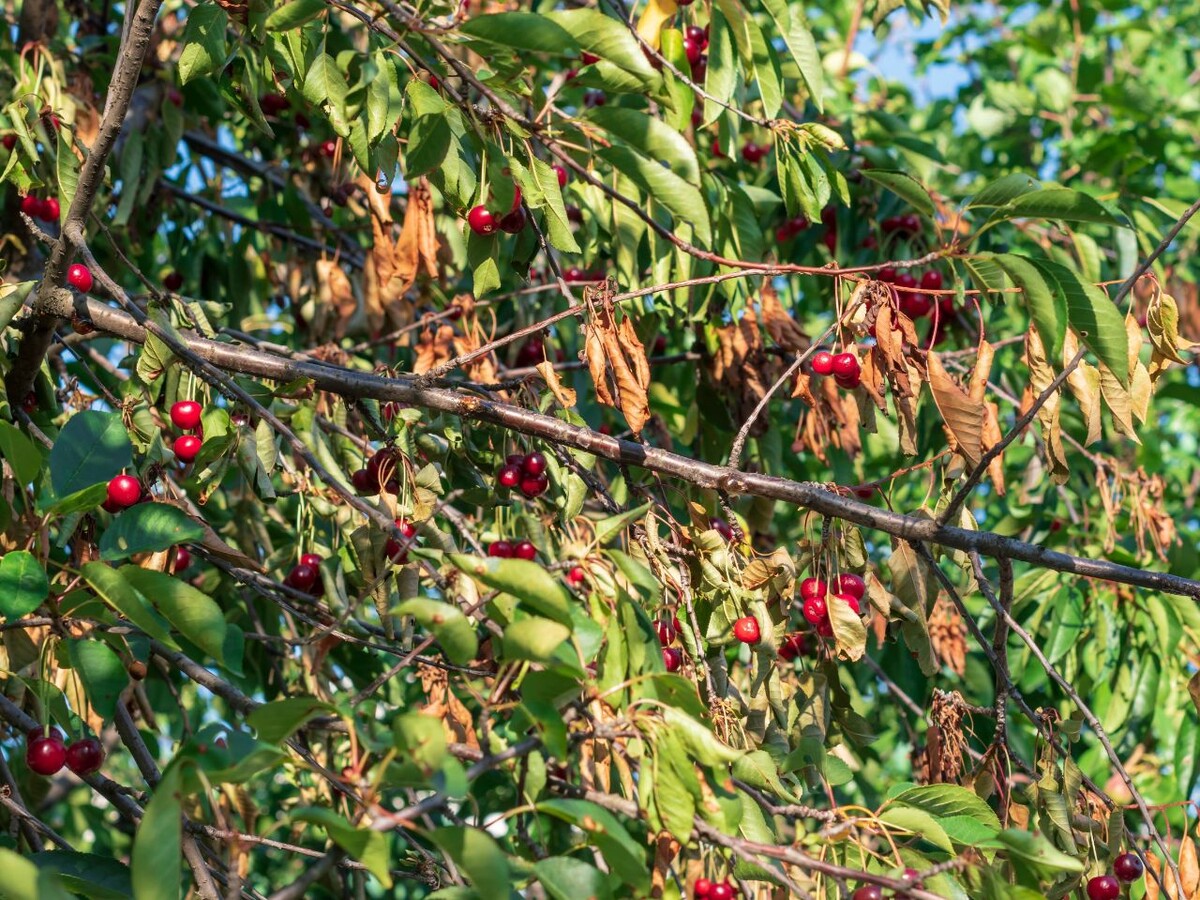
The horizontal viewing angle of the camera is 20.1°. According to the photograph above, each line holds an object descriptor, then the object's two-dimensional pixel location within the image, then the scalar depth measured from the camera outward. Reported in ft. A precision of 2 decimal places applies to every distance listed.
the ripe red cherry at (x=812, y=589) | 6.39
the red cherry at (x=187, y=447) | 6.51
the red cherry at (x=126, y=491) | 6.33
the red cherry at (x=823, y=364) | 6.40
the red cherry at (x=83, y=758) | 6.19
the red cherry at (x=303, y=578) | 6.86
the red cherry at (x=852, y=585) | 6.39
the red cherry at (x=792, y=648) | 6.88
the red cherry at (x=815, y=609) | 6.38
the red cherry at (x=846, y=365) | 6.32
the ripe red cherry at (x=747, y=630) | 6.22
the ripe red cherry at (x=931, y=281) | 7.66
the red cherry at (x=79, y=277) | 7.08
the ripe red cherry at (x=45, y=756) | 6.09
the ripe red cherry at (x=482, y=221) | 6.54
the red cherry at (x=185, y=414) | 6.45
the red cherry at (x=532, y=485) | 6.47
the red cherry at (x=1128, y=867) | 6.31
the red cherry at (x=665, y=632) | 6.28
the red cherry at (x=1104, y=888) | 6.13
